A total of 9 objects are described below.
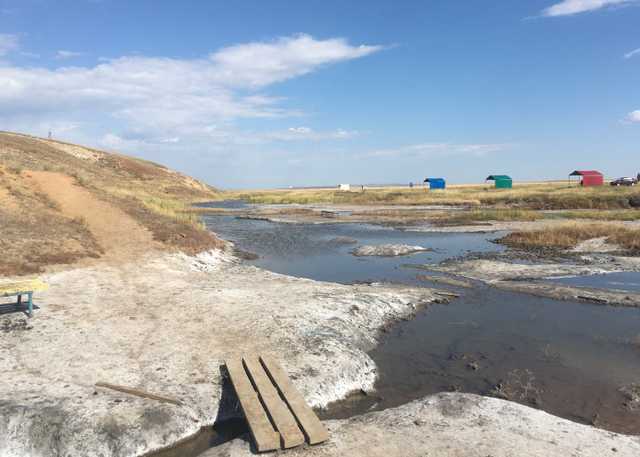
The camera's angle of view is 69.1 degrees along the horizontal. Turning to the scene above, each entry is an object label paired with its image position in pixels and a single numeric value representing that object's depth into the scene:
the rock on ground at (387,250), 28.33
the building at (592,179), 87.44
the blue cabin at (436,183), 106.25
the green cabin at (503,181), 101.31
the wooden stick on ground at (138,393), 8.41
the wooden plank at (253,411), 7.00
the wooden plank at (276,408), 7.07
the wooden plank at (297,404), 7.21
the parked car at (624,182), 76.75
